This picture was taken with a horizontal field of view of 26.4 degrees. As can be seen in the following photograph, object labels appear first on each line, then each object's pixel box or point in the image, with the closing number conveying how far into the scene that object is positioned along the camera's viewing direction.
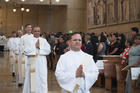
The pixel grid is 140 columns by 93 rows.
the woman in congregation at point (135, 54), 8.34
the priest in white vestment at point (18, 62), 12.47
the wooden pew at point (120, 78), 9.85
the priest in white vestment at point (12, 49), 14.73
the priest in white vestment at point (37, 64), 8.85
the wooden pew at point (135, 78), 8.22
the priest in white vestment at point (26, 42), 9.22
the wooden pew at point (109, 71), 10.91
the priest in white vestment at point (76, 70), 4.86
